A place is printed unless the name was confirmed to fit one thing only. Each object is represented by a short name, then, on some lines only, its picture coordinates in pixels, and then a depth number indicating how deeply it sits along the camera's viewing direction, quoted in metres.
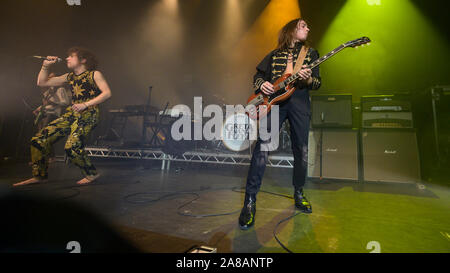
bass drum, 4.77
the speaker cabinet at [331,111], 3.61
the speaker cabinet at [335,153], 3.46
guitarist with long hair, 1.86
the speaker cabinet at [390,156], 3.22
